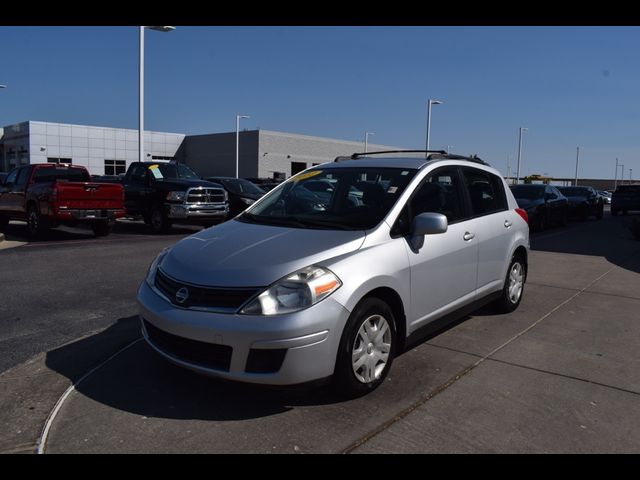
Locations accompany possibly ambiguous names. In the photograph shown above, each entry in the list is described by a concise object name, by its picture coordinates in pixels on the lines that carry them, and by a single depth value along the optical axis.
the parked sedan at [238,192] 18.41
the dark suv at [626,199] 26.94
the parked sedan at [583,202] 21.91
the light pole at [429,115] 38.56
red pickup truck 12.65
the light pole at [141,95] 19.92
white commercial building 49.03
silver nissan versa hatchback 3.42
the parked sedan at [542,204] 16.86
